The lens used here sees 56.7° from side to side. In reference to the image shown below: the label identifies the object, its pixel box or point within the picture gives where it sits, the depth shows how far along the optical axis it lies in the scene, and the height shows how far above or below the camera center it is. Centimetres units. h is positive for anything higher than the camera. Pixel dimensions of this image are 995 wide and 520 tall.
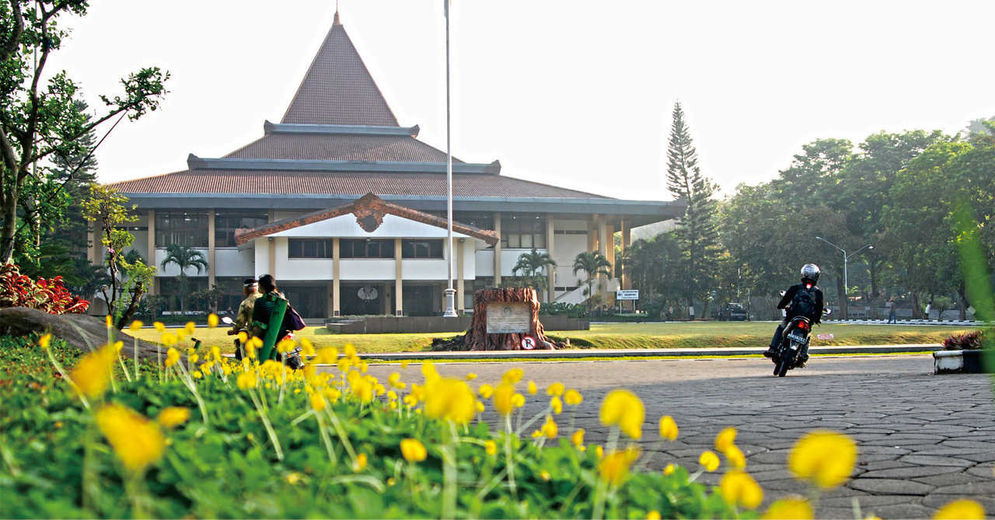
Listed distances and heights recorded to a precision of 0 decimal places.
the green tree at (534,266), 5694 +266
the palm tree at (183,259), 5325 +325
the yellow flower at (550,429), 321 -42
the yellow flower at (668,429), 265 -35
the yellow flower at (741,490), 184 -38
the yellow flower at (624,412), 212 -24
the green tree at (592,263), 5816 +279
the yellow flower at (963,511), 167 -38
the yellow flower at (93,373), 190 -12
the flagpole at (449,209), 3177 +357
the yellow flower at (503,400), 238 -24
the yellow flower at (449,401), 202 -20
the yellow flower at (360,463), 225 -37
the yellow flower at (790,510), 174 -39
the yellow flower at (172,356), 369 -17
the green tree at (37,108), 1523 +357
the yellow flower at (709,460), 282 -48
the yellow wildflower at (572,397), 317 -31
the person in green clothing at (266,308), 898 +5
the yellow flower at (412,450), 211 -32
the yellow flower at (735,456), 244 -40
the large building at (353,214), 5094 +607
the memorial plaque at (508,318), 2333 -23
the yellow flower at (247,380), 329 -24
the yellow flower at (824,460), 159 -27
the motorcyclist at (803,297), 1380 +7
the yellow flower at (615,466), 200 -35
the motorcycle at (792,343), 1373 -59
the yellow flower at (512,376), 320 -24
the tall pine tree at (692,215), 6203 +631
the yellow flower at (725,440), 249 -37
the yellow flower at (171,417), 192 -22
